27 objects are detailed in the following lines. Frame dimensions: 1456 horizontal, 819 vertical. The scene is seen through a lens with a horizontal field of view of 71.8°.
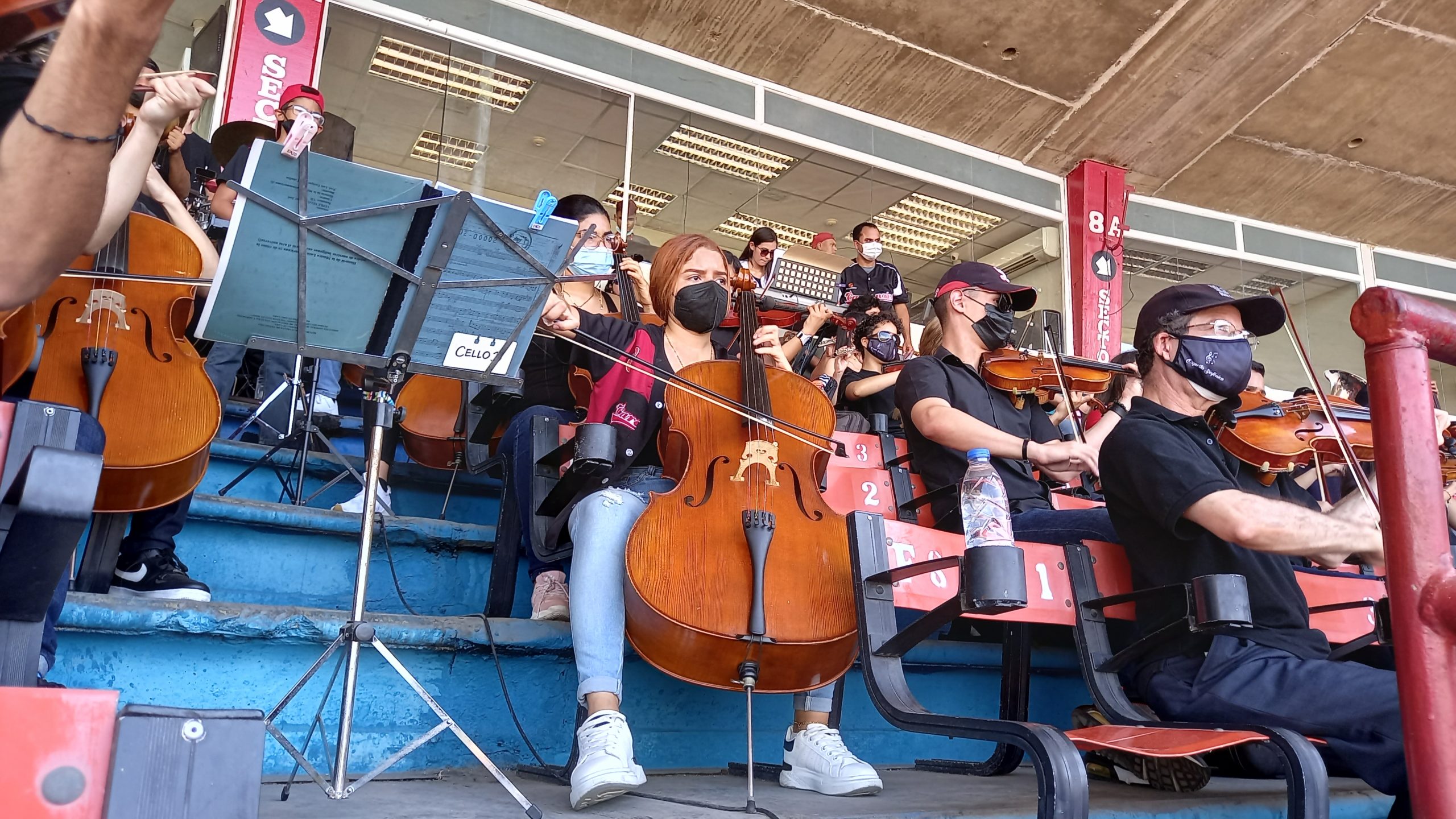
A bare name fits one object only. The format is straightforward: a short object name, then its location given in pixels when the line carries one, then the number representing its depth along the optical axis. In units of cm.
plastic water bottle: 189
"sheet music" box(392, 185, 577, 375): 186
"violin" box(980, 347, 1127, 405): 330
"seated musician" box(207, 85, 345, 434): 360
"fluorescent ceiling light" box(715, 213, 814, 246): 866
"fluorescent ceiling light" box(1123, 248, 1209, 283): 904
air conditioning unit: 864
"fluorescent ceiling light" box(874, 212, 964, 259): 879
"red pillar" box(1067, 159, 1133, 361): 838
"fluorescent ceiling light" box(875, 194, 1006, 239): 850
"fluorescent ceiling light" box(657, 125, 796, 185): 757
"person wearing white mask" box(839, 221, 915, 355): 557
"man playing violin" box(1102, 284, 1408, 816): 179
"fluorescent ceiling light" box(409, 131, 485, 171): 691
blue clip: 188
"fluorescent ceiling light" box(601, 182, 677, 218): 786
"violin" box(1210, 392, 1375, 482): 276
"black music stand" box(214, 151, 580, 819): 165
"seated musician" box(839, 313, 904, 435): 420
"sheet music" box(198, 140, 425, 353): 167
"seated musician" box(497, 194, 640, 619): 243
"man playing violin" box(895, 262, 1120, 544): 284
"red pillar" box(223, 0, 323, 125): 562
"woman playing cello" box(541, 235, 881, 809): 186
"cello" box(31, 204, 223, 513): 215
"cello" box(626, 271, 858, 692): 192
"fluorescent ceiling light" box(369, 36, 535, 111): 645
